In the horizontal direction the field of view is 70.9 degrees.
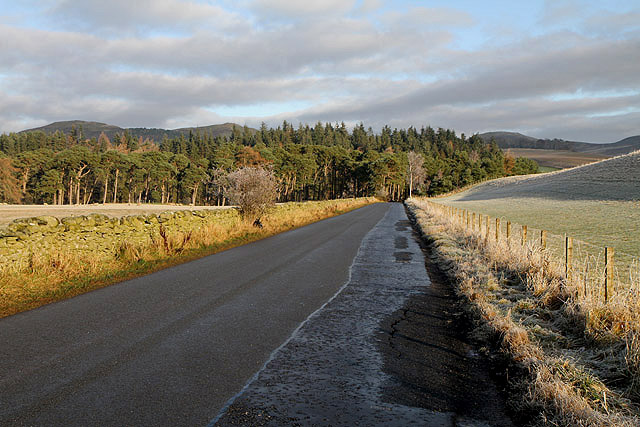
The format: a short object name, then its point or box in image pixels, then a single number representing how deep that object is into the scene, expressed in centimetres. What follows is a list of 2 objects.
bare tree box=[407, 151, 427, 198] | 11675
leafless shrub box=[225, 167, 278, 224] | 2422
